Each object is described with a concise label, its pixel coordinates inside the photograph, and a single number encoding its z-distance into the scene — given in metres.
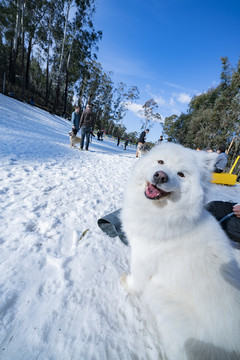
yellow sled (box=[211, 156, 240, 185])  6.73
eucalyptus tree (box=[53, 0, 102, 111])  17.42
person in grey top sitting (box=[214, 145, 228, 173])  6.23
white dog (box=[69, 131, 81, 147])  7.63
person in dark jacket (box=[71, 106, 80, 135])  7.72
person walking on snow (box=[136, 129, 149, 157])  11.13
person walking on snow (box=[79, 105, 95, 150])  7.42
